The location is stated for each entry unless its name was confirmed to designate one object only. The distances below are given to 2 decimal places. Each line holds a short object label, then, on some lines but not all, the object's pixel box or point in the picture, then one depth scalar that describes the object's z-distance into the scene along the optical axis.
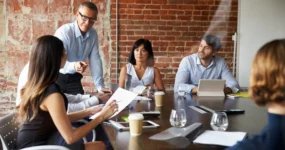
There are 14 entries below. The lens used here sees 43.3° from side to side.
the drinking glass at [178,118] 1.98
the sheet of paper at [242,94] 3.19
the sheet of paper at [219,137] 1.68
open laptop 3.14
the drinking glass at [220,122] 1.92
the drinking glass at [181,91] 3.19
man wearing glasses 3.36
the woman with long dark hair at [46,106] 1.89
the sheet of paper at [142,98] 2.97
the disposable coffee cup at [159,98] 2.70
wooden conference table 1.68
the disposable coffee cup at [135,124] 1.84
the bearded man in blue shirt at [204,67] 3.67
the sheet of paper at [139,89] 3.22
